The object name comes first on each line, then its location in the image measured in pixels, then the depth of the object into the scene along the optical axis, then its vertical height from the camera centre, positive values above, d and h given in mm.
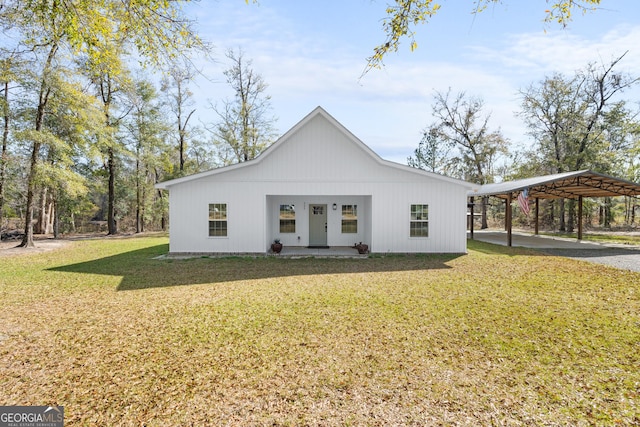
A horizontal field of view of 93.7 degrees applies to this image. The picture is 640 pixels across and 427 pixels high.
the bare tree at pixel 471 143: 25922 +6467
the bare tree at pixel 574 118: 21766 +7582
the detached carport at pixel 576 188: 13255 +1468
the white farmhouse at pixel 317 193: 11891 +972
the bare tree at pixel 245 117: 25156 +8619
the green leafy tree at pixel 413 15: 4230 +2965
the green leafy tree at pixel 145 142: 22031 +5778
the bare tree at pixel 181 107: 25172 +9531
